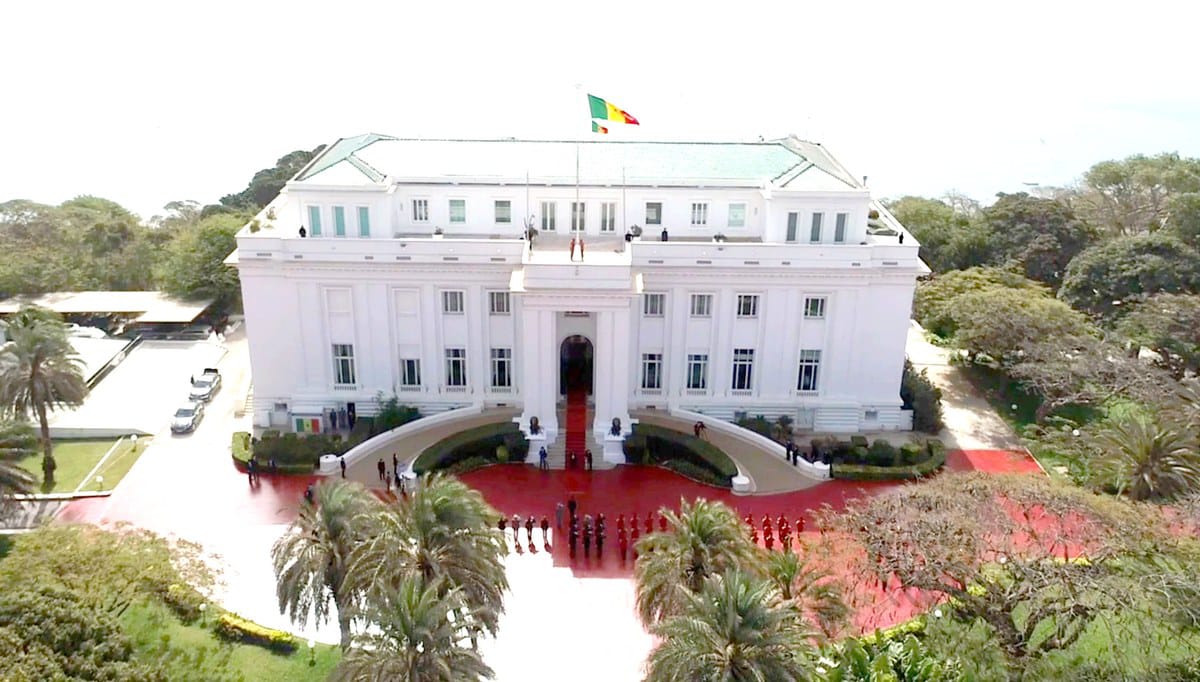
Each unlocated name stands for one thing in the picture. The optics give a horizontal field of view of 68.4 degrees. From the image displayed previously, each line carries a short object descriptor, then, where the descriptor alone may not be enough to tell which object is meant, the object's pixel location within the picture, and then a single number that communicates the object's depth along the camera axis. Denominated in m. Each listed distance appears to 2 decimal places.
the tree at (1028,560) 22.09
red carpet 39.66
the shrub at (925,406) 42.66
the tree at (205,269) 59.03
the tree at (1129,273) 49.09
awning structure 56.59
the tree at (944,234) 60.84
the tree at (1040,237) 57.81
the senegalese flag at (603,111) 39.34
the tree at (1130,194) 67.69
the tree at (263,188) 78.75
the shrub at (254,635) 26.89
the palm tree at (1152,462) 31.30
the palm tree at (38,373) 37.25
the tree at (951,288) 50.83
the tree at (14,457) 31.50
